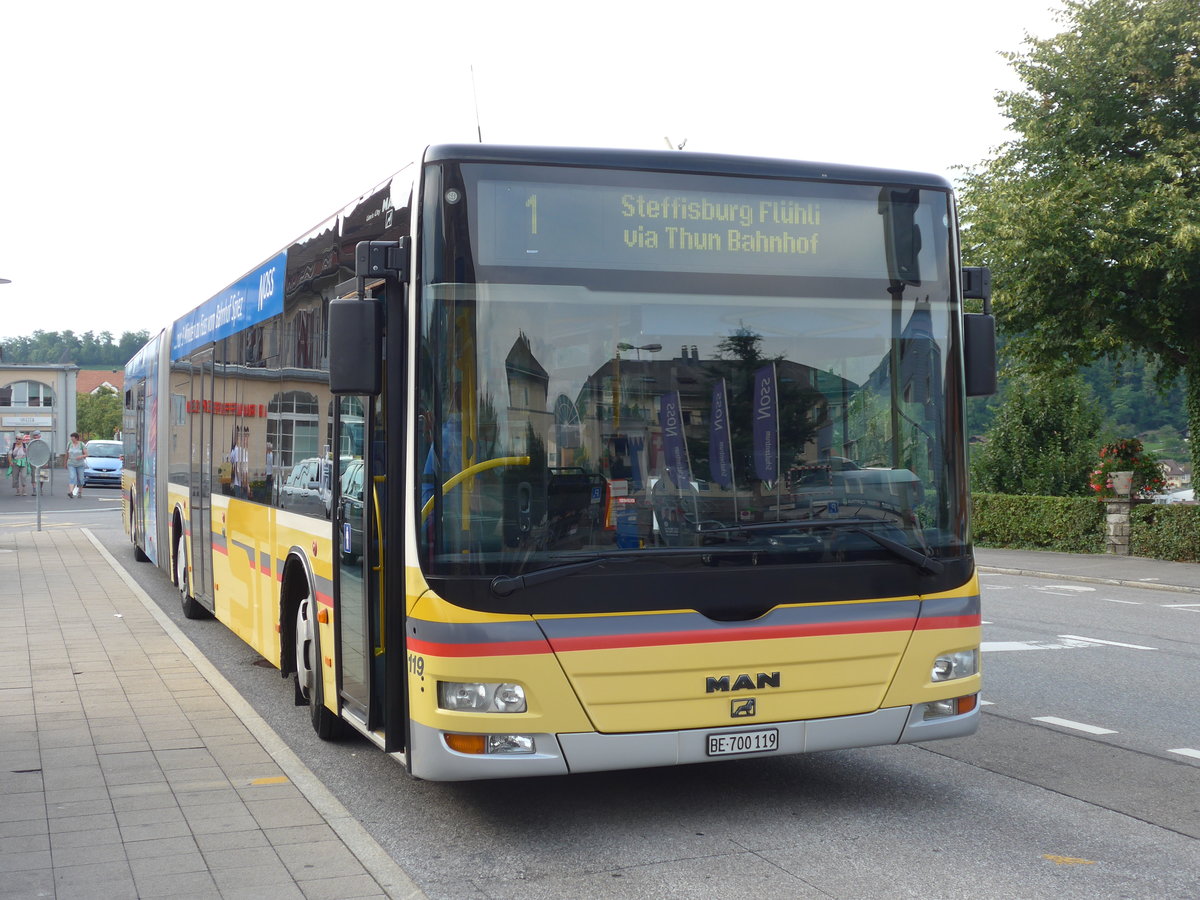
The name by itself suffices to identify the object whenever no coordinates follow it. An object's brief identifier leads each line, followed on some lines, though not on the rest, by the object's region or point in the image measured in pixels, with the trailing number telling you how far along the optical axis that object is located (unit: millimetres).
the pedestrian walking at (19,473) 48719
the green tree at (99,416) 110188
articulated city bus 5645
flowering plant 24766
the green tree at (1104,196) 22516
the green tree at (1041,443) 29641
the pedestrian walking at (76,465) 46312
